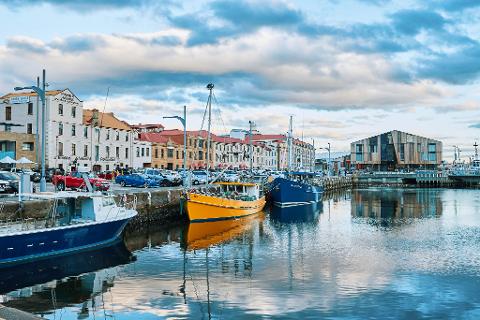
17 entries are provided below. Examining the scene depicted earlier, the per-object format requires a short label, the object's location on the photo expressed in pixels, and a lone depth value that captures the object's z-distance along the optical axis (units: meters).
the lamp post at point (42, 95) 29.33
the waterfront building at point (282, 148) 149.91
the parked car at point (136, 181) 52.97
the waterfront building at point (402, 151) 131.62
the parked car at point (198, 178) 62.91
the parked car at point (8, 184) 37.78
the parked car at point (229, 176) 61.58
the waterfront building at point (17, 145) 62.78
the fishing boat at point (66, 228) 23.34
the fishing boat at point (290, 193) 60.06
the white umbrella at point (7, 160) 43.46
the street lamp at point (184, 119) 44.28
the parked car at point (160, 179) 54.72
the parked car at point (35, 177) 50.25
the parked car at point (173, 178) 55.97
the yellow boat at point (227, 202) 40.75
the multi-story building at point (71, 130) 67.75
